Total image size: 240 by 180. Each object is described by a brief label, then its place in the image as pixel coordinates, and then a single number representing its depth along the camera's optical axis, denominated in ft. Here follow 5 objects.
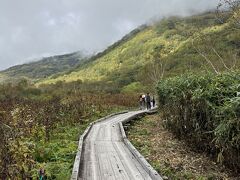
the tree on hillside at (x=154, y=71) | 121.97
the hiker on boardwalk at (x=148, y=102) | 70.66
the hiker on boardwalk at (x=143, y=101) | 74.93
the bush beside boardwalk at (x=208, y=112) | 19.34
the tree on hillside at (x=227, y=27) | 36.49
